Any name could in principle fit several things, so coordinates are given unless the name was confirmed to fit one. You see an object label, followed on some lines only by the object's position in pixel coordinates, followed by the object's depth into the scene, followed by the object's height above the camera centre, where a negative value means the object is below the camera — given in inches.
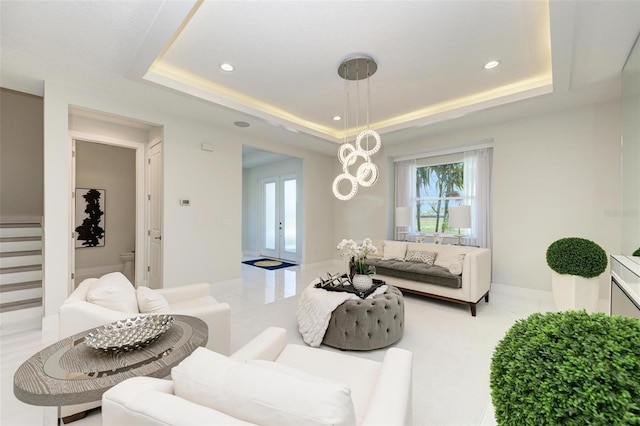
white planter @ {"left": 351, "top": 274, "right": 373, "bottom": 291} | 118.0 -30.2
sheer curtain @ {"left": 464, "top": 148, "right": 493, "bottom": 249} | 188.4 +14.0
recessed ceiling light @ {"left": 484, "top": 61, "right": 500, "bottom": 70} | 119.4 +65.7
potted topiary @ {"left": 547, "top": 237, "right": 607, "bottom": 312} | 117.3 -25.2
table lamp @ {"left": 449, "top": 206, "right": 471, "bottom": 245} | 167.8 -2.1
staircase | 132.6 -32.3
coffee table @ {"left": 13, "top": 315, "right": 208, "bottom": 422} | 43.1 -28.3
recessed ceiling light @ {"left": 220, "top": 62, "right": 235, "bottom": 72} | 122.6 +66.7
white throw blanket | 104.4 -38.4
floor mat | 269.6 -52.1
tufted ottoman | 100.3 -41.8
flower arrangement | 124.3 -18.0
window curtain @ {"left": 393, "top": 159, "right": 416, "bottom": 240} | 229.1 +21.0
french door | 300.8 -4.1
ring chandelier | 117.7 +36.2
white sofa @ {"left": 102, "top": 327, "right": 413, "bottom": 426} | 31.5 -23.0
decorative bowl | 56.7 -26.2
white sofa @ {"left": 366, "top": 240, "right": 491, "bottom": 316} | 141.1 -32.8
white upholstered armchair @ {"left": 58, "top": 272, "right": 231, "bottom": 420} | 69.4 -27.5
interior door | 170.2 -1.3
